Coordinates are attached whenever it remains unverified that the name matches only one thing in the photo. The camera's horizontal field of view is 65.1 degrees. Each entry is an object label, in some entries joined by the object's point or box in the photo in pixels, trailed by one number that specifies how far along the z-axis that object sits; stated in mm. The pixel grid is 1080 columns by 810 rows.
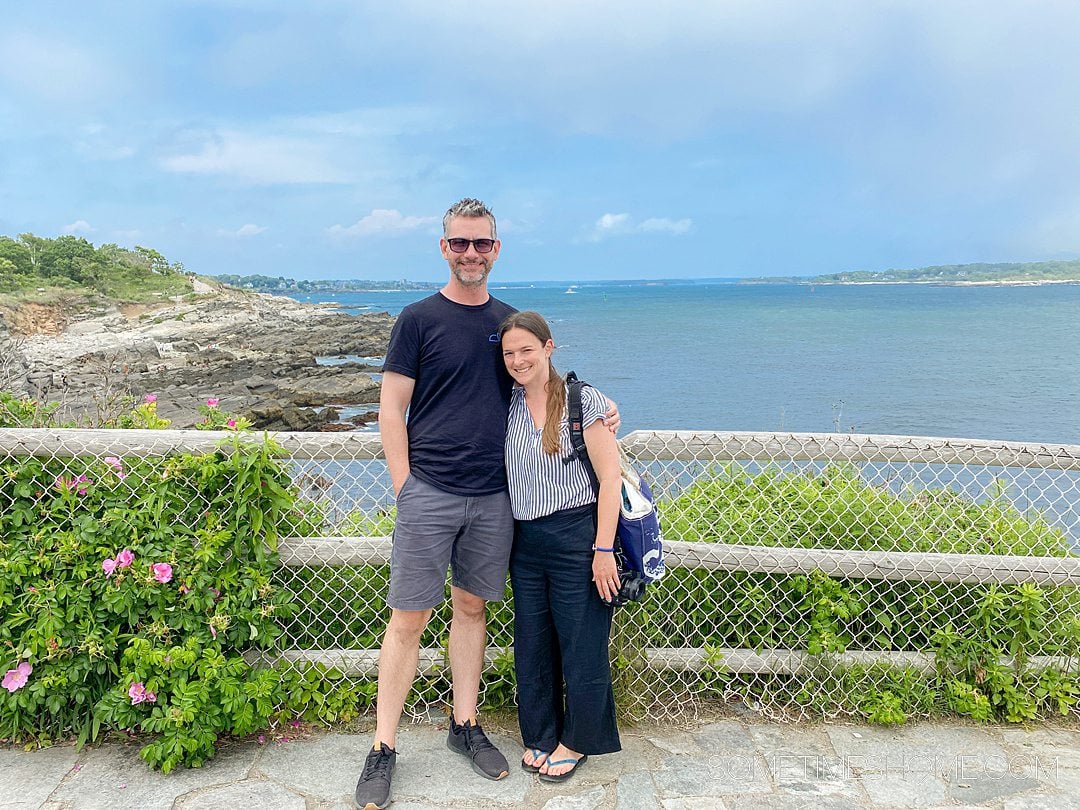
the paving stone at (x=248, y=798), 3250
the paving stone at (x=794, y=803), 3250
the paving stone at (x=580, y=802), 3266
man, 3258
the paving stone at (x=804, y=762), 3381
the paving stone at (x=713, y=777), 3357
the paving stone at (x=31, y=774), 3271
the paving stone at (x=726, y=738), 3674
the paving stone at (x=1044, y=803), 3248
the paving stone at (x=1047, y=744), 3598
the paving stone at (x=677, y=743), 3678
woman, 3227
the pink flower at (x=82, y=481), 3611
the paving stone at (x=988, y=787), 3315
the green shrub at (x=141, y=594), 3516
